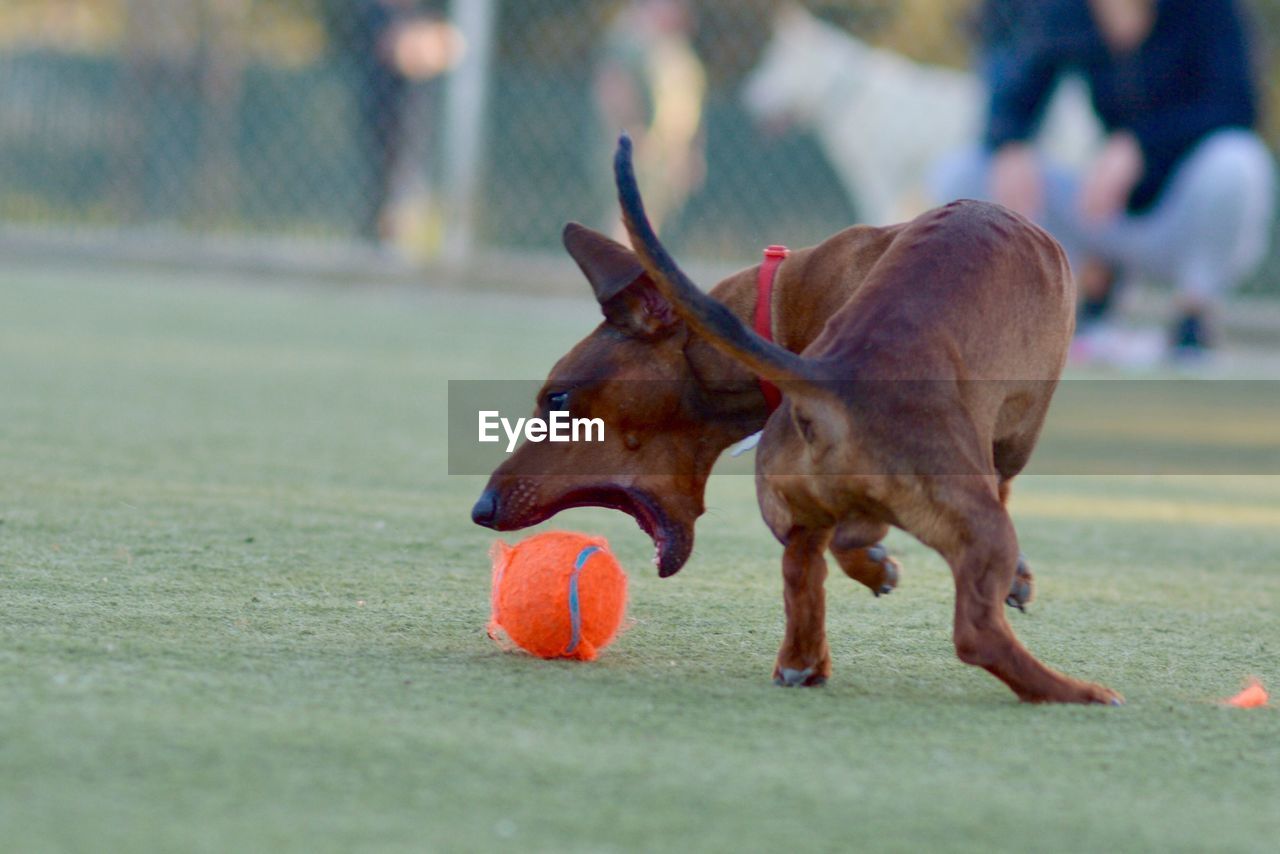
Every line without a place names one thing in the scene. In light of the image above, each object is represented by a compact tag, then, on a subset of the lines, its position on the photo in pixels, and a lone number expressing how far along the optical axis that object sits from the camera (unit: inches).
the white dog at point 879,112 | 647.8
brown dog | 144.6
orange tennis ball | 159.3
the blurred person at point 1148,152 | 511.8
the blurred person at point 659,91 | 673.0
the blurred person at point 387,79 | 665.6
